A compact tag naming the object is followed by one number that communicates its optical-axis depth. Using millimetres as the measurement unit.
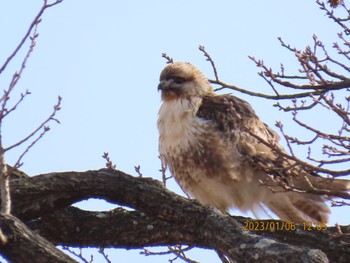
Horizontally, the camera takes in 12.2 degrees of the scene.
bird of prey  14164
